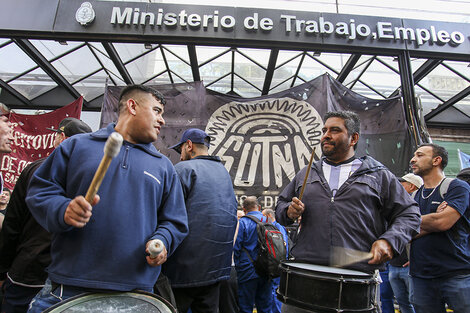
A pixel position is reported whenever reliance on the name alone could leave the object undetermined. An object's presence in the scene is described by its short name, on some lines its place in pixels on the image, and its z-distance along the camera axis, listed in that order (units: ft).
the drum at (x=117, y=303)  4.00
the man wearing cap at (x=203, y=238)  7.96
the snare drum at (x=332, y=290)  5.68
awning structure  18.47
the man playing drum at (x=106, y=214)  4.58
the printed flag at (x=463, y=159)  27.83
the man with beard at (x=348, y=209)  6.75
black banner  18.07
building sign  18.11
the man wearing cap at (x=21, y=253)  6.93
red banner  20.37
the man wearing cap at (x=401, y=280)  12.42
